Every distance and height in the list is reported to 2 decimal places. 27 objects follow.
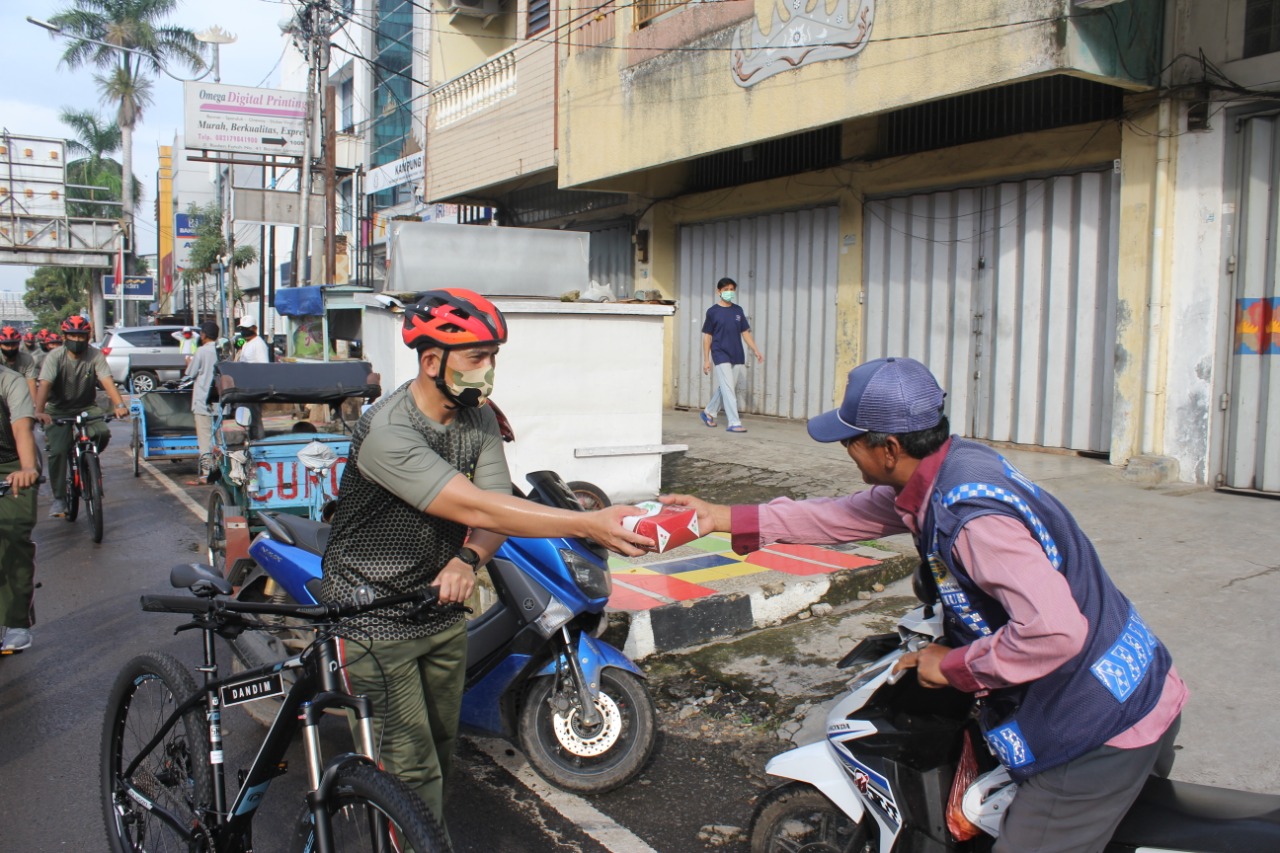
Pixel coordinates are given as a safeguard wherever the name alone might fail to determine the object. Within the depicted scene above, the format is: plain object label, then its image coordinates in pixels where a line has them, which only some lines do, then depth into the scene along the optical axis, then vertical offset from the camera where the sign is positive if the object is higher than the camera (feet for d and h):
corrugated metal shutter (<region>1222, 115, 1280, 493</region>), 24.39 +1.07
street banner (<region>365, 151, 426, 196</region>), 64.44 +11.78
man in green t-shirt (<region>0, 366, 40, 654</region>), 16.93 -2.75
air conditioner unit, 60.49 +20.52
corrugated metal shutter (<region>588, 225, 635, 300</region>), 52.95 +4.96
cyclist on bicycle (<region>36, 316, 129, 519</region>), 28.73 -1.29
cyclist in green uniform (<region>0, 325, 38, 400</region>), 26.10 -0.35
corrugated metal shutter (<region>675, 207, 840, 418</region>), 39.75 +2.52
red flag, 129.80 +9.34
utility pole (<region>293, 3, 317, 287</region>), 67.21 +15.96
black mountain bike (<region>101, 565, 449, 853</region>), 7.43 -3.44
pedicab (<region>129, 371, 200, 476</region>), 38.45 -3.01
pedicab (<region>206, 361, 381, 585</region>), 23.27 -2.39
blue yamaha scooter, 12.35 -4.01
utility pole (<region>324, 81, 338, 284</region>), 68.08 +11.49
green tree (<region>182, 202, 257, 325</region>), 142.61 +13.22
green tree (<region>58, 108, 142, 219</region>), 184.24 +34.26
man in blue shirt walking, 37.93 +0.53
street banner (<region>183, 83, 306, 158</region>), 94.38 +21.30
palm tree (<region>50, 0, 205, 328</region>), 148.36 +44.88
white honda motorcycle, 7.24 -3.29
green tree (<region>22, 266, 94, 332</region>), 201.98 +10.62
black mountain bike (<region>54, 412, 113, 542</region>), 27.63 -3.69
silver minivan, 81.30 -0.04
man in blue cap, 6.75 -2.00
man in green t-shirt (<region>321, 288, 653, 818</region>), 8.55 -1.46
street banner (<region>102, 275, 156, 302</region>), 135.33 +7.79
